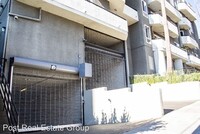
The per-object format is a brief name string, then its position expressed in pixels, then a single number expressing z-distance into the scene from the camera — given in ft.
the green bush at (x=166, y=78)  53.01
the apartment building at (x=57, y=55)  28.94
